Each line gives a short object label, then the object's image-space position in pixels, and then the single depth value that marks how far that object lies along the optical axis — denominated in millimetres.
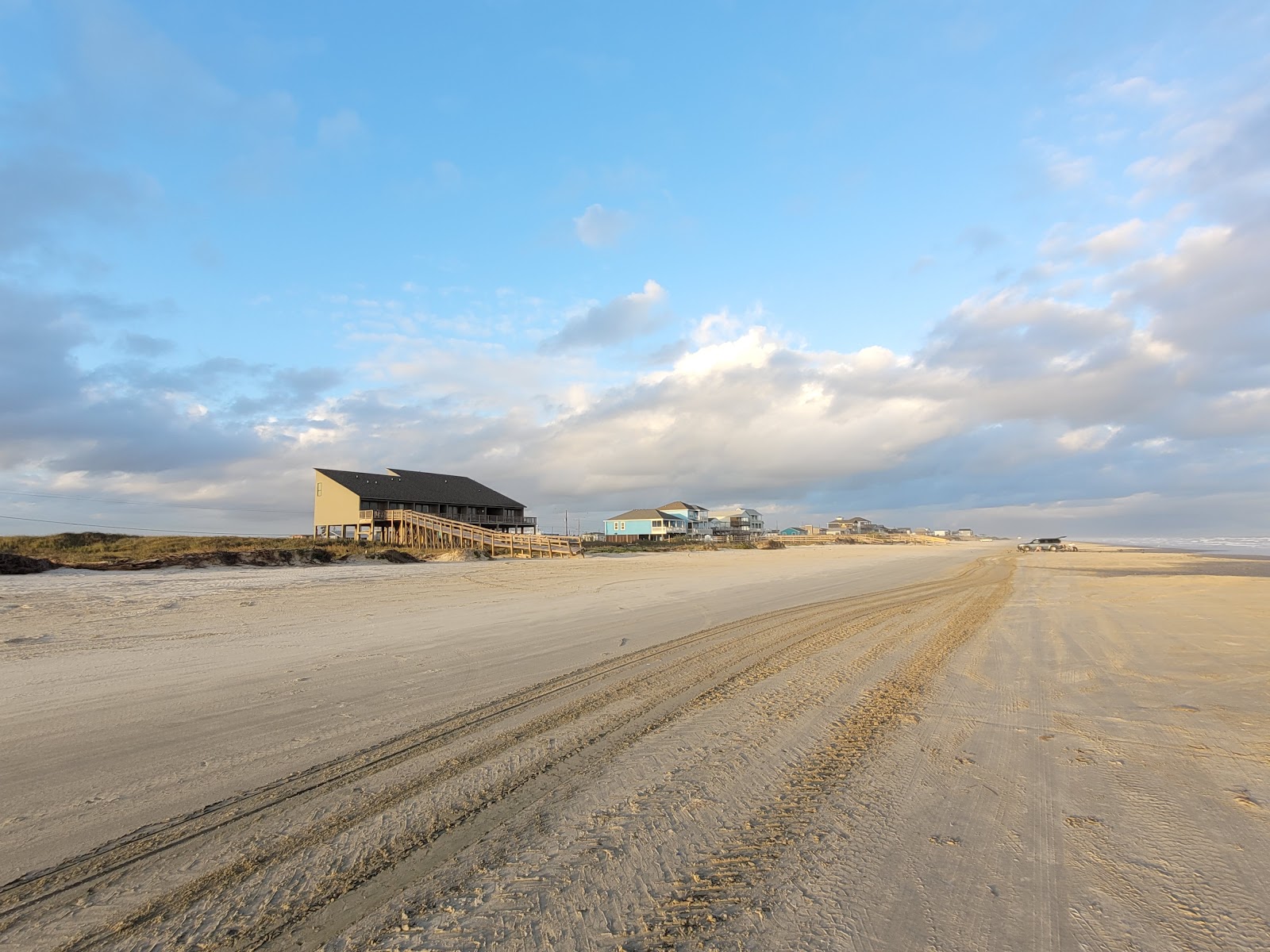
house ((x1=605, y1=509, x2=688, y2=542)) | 101044
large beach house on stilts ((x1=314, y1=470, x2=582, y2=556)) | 42438
